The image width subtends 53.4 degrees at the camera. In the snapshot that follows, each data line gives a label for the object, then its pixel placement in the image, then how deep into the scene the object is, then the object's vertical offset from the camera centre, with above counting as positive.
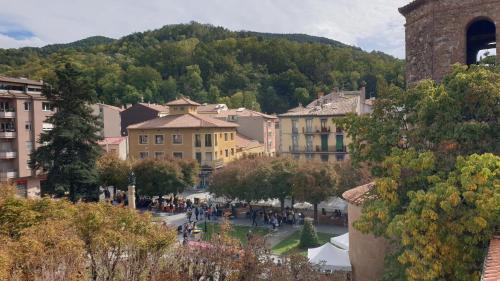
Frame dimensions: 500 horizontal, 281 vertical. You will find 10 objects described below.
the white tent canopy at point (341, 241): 18.81 -4.02
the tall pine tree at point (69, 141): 32.09 +0.35
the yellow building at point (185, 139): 52.08 +0.38
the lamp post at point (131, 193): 28.67 -2.84
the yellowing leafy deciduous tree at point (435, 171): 8.44 -0.68
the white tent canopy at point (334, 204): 33.47 -4.52
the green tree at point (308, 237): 25.42 -5.05
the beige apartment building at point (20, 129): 39.16 +1.46
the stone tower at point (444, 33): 12.59 +2.75
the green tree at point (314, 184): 31.42 -2.88
